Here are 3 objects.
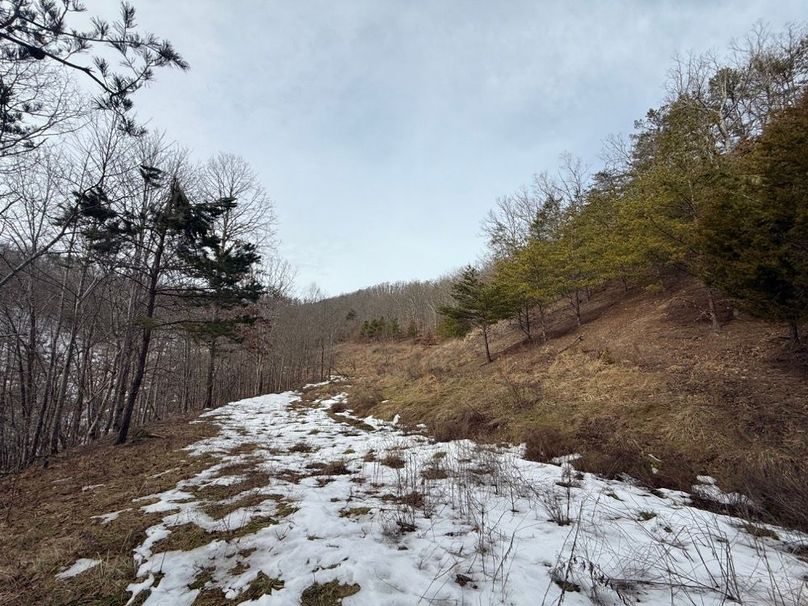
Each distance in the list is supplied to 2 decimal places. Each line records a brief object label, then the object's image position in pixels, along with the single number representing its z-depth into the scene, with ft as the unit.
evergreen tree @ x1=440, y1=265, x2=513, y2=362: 48.98
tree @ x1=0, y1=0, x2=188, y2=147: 10.44
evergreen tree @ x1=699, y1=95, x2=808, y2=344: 17.08
